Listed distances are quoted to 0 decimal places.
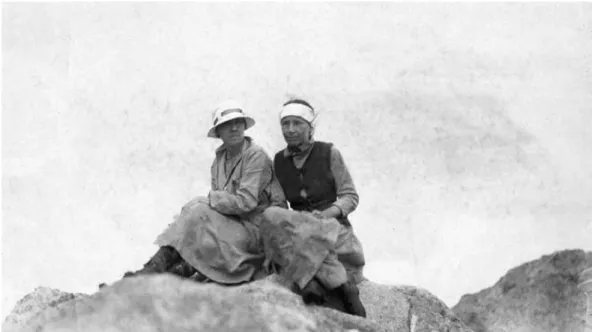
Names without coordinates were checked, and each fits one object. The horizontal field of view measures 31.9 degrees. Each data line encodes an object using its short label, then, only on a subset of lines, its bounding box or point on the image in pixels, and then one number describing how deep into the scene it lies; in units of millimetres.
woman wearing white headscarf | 8383
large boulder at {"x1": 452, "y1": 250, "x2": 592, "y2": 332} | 15375
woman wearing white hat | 8578
